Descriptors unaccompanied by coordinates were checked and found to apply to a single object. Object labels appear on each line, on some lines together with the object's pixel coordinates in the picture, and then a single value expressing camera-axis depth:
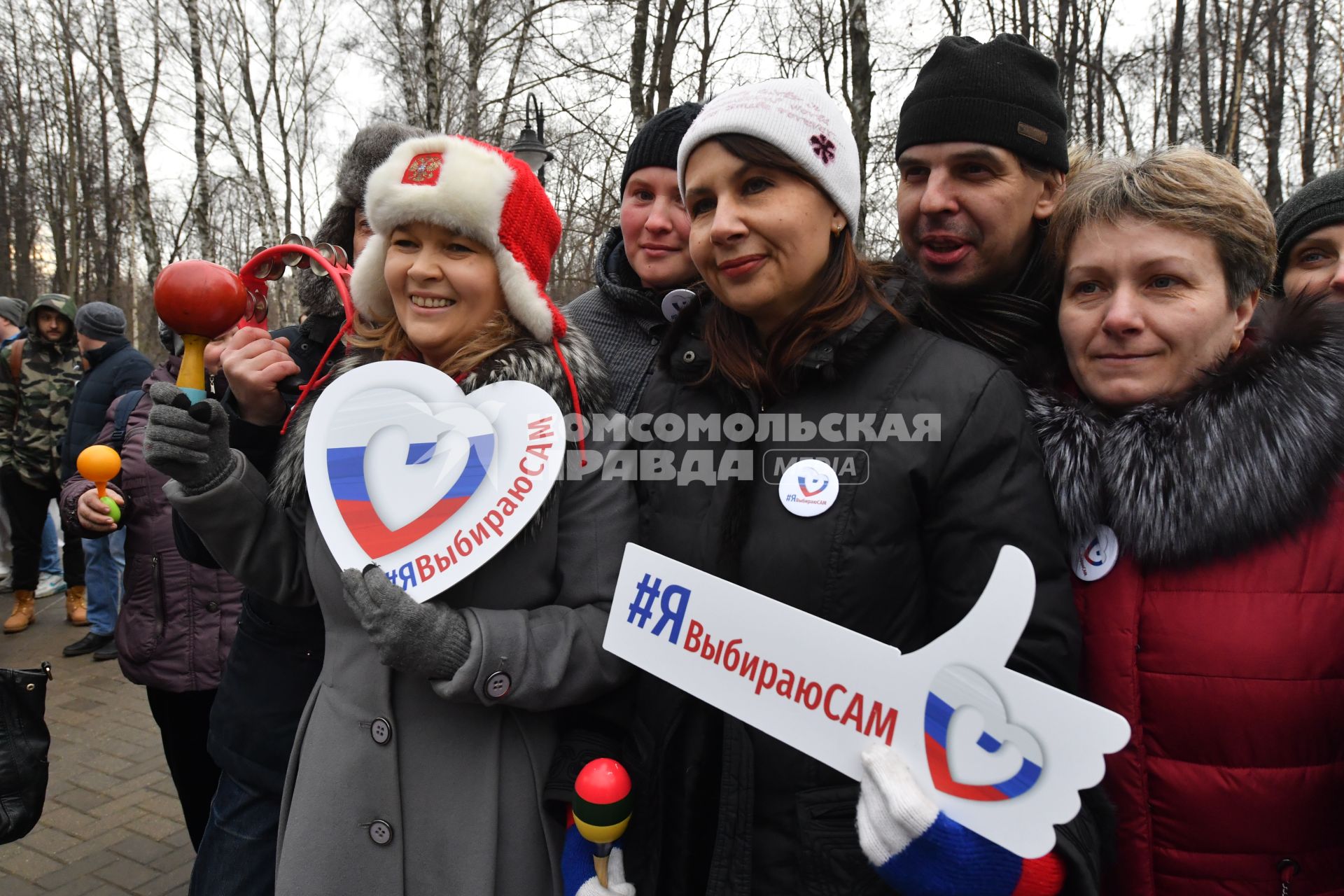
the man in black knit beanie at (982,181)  1.80
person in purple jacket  2.84
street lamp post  6.61
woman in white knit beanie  1.23
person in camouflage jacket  6.11
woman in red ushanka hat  1.49
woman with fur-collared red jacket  1.27
